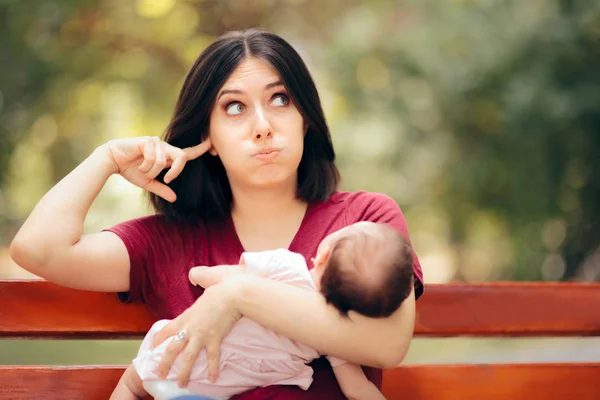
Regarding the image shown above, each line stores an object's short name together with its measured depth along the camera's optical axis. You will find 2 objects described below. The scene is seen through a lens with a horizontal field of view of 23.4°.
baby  1.80
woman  1.86
